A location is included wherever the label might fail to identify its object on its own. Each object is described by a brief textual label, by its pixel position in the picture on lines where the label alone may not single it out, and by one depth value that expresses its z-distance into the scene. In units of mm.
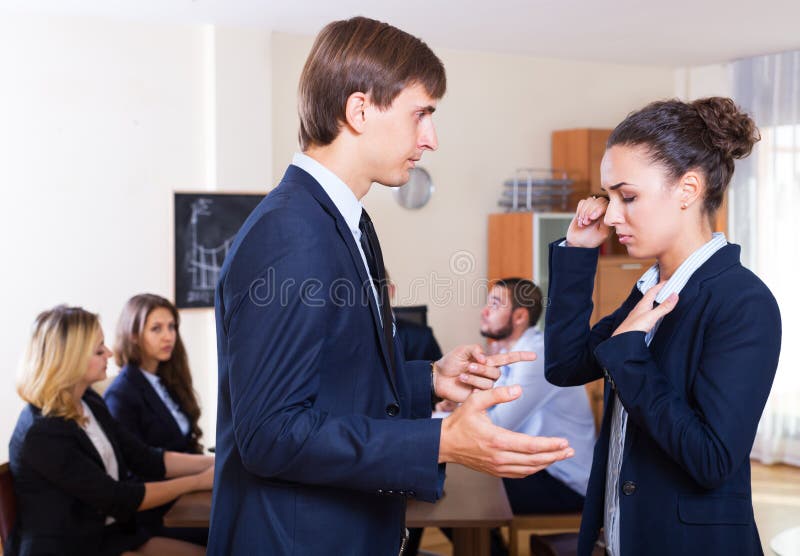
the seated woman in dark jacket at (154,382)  3457
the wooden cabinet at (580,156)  6445
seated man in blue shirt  3420
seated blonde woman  2695
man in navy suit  1139
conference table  2363
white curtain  6293
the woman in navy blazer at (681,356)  1432
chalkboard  5379
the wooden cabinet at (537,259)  6117
